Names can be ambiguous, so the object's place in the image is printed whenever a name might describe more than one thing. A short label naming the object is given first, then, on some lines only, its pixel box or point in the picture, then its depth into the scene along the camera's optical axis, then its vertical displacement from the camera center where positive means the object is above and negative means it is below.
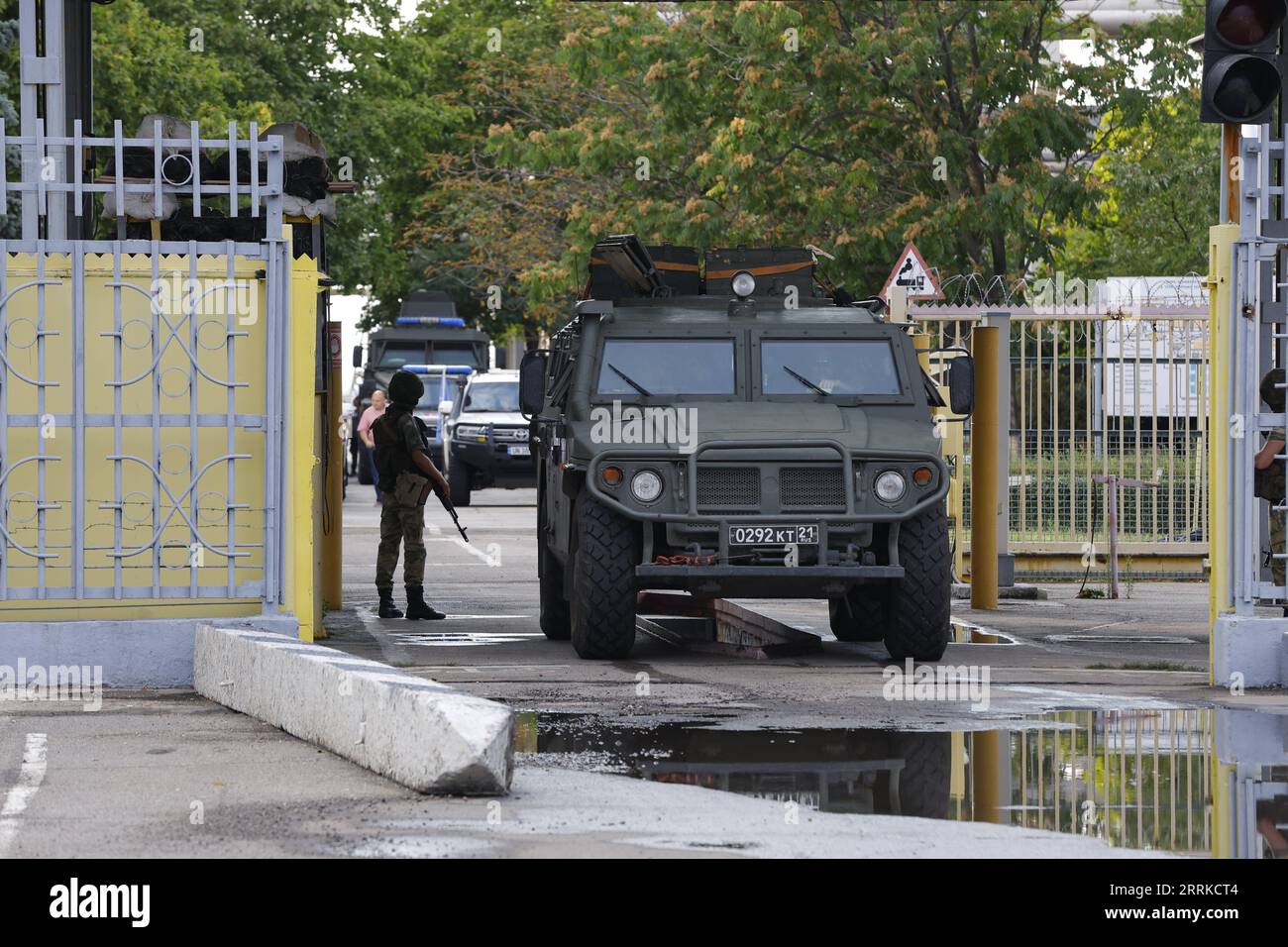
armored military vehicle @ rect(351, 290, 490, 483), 43.16 +2.09
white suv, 34.09 +0.10
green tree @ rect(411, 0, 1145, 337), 27.42 +4.02
